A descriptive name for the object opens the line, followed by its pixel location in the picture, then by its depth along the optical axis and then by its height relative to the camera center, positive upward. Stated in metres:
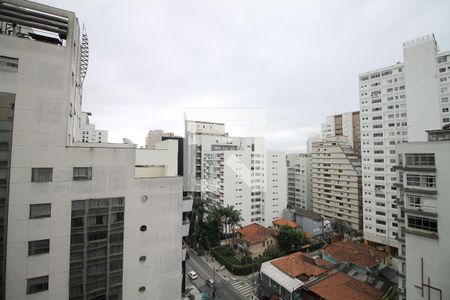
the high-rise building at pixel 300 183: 65.10 -7.57
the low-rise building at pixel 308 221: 45.47 -13.38
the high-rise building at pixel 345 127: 78.94 +12.72
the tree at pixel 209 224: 37.80 -11.79
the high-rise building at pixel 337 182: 47.31 -5.42
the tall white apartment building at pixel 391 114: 33.69 +7.78
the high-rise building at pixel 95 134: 59.16 +7.78
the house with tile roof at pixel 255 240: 35.84 -13.78
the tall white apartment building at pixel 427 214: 15.12 -4.04
